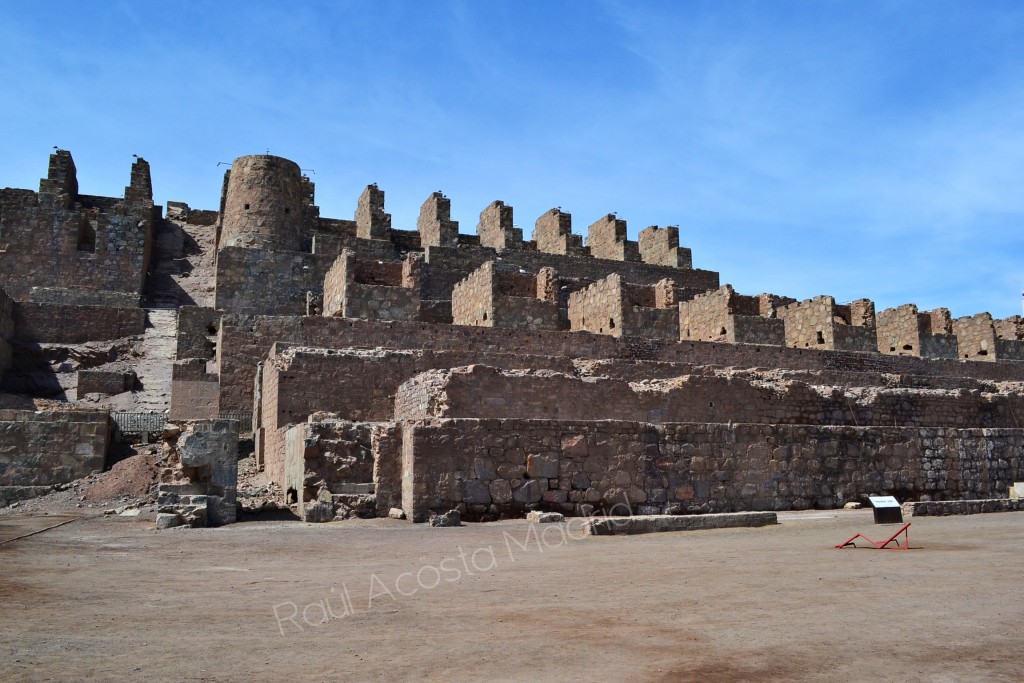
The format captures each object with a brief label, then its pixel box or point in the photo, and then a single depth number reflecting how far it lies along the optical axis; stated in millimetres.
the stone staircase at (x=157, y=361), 18491
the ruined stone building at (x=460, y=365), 10719
